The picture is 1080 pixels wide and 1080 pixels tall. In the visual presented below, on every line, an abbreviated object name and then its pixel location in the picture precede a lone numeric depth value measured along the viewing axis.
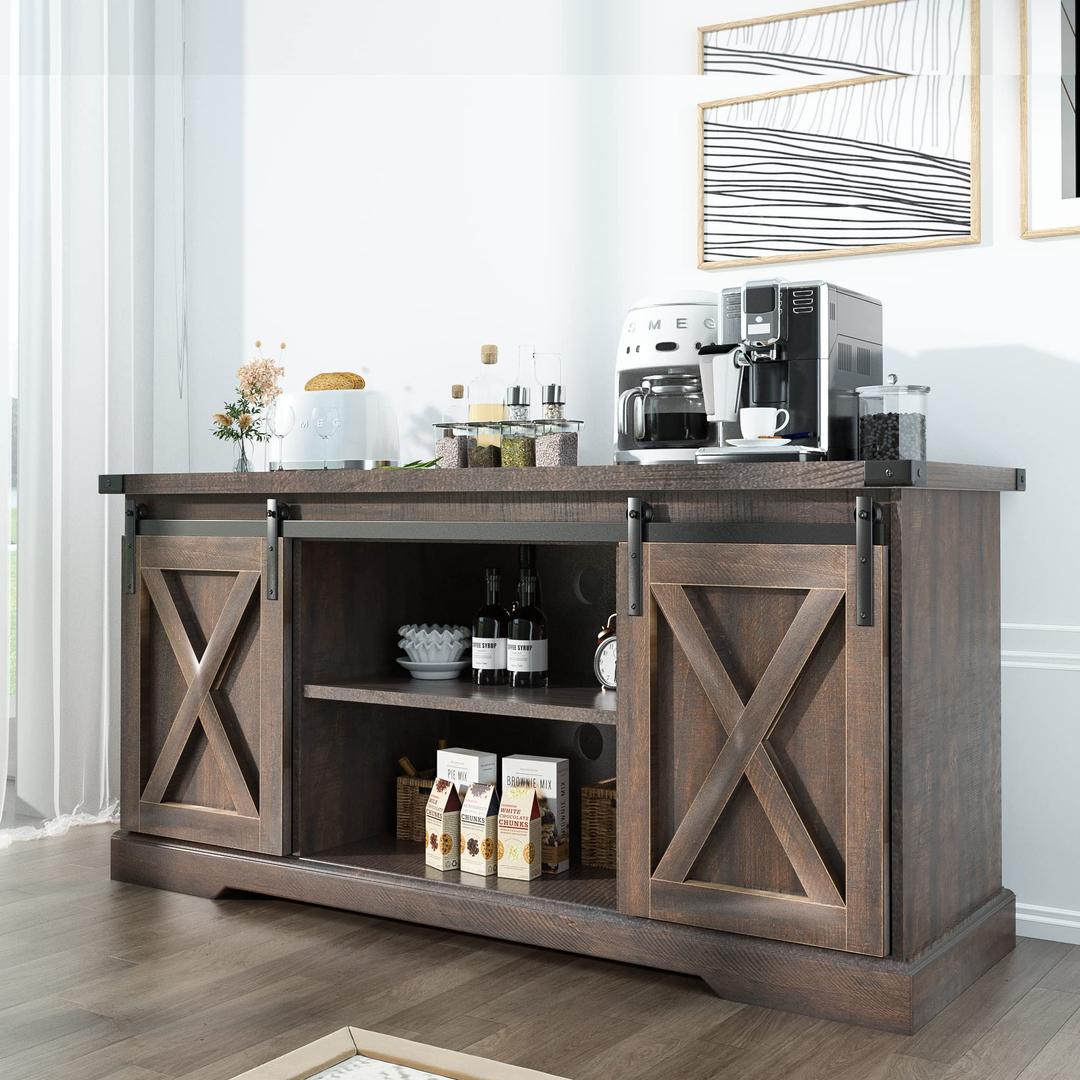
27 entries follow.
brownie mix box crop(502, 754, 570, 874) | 2.73
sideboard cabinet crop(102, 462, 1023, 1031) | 2.16
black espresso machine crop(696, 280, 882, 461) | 2.31
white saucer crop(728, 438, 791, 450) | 2.26
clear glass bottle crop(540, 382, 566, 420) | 2.79
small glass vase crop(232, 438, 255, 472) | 3.22
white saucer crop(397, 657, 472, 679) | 2.92
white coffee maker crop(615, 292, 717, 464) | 2.53
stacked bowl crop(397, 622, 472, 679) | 2.92
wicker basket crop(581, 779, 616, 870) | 2.77
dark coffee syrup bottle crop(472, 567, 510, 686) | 2.83
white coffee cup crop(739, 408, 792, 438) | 2.33
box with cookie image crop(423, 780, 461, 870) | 2.72
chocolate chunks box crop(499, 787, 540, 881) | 2.64
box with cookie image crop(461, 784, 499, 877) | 2.69
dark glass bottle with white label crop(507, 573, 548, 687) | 2.77
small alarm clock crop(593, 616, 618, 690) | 2.66
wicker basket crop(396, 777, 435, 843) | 2.97
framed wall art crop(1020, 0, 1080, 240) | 2.62
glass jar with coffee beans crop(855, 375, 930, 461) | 2.27
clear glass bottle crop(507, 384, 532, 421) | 2.79
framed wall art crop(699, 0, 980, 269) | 2.75
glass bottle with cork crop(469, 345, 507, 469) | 2.85
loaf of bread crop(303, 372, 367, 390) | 3.05
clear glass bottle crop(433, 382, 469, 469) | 2.86
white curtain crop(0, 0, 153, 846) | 3.48
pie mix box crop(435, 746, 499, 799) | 2.83
